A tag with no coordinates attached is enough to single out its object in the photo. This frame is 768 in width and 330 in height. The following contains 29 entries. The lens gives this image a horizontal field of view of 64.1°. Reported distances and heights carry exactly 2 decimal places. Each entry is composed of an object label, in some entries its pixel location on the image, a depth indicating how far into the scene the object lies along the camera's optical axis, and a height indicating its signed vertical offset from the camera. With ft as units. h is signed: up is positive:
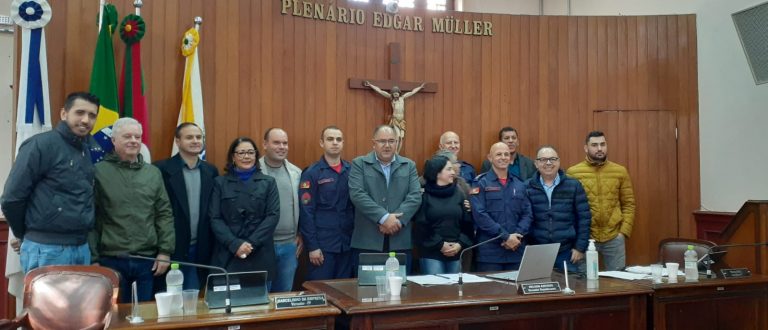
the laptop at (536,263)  10.09 -1.42
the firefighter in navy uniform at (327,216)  13.05 -0.79
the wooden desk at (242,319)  7.37 -1.74
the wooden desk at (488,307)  8.39 -1.86
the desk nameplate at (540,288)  9.31 -1.67
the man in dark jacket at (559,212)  13.23 -0.72
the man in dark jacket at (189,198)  11.57 -0.36
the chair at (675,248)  12.94 -1.49
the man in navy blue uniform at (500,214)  13.05 -0.76
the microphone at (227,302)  7.94 -1.61
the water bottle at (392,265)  9.59 -1.35
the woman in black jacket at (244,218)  11.27 -0.72
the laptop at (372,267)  9.89 -1.42
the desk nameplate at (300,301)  8.10 -1.64
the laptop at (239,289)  8.16 -1.49
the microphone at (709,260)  11.03 -1.50
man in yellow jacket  15.28 -0.51
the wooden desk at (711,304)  9.95 -2.11
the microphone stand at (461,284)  9.32 -1.72
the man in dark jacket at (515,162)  16.43 +0.47
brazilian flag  12.24 +2.00
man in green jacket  10.37 -0.64
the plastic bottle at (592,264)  10.82 -1.50
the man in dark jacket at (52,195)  9.27 -0.24
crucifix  16.76 +2.55
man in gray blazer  12.79 -0.27
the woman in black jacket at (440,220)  12.66 -0.85
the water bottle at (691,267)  10.61 -1.53
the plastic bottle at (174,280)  8.06 -1.34
